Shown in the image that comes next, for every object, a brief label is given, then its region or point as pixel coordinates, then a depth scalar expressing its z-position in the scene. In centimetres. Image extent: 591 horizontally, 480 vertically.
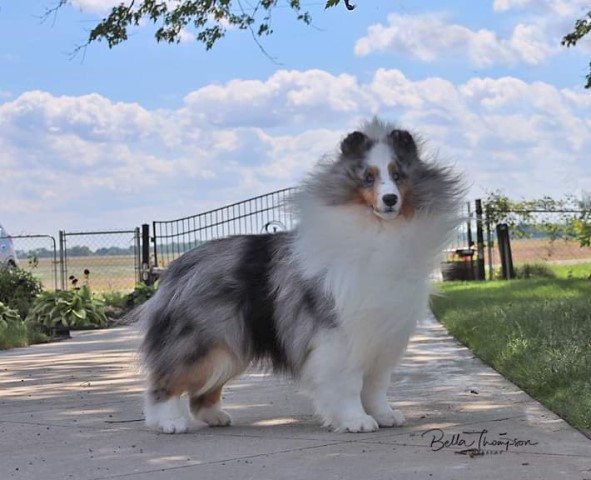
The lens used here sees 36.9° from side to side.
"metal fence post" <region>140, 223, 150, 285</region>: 1877
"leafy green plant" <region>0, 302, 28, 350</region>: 1082
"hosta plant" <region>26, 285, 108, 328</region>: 1269
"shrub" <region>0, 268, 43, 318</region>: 1399
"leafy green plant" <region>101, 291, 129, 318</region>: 1516
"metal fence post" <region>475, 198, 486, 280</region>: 2116
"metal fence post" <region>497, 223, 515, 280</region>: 2038
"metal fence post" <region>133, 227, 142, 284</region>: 1928
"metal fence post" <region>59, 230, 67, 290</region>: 1873
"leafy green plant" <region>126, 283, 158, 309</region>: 1546
